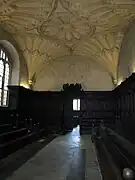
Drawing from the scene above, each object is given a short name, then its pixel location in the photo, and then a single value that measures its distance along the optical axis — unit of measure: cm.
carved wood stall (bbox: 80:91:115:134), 1666
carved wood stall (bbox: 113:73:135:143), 1121
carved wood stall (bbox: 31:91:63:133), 1745
